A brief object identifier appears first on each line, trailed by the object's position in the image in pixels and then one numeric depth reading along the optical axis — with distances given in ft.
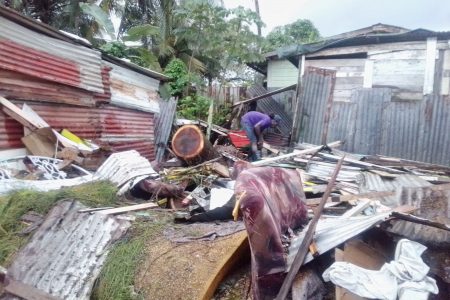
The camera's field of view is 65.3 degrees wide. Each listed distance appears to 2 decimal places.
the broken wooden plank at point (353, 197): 14.49
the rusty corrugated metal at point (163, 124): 30.27
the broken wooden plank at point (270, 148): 28.12
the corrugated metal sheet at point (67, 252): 9.88
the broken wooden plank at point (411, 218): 10.44
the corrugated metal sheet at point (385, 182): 16.51
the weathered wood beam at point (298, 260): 7.98
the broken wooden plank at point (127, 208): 13.14
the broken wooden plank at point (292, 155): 21.23
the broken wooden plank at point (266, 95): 33.88
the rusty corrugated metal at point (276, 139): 32.94
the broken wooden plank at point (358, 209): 11.27
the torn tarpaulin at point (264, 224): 7.61
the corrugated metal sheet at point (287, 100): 37.32
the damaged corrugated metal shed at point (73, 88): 16.53
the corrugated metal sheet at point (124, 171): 16.17
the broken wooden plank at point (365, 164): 19.67
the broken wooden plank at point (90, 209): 12.86
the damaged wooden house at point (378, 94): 22.49
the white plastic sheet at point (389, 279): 7.52
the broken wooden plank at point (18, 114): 16.06
